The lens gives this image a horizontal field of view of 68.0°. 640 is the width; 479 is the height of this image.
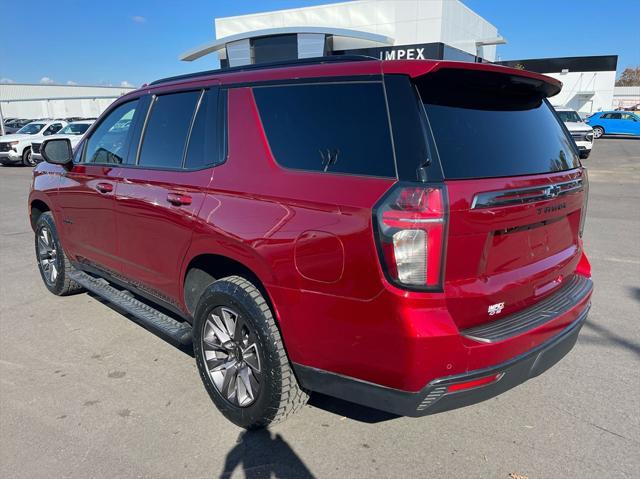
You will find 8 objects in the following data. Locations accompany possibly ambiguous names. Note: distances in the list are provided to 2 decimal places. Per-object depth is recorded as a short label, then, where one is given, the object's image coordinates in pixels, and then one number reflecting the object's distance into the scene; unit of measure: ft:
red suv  6.71
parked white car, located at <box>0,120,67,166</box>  64.64
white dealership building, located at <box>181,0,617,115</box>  72.54
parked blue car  98.84
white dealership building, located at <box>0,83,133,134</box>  166.71
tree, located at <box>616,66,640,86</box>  284.61
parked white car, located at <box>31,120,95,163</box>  61.72
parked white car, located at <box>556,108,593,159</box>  58.31
